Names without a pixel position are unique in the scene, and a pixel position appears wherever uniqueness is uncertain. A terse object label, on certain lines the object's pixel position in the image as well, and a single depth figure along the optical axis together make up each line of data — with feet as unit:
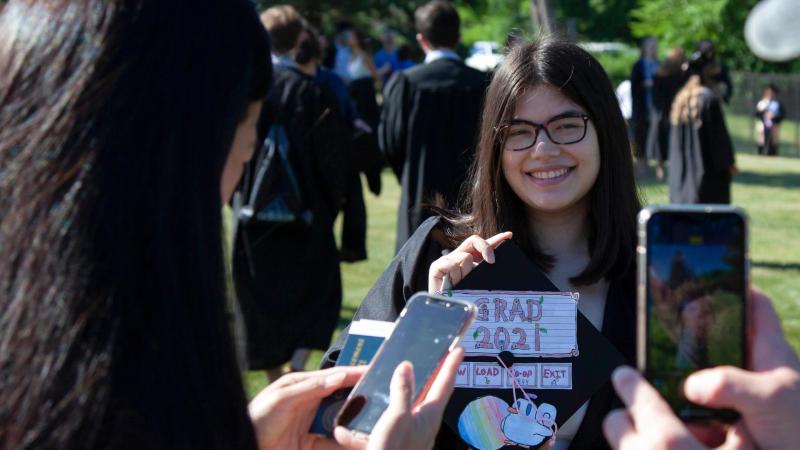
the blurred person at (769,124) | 77.20
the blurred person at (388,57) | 64.59
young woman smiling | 9.52
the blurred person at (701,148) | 34.30
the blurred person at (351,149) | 22.06
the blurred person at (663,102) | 54.13
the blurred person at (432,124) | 24.38
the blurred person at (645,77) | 57.06
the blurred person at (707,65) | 35.09
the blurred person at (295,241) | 21.13
